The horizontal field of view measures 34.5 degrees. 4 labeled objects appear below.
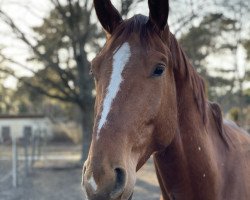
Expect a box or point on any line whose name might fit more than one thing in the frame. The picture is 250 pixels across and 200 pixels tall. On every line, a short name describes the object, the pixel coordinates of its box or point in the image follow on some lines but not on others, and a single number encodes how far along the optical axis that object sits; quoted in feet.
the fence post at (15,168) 33.04
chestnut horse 6.02
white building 115.44
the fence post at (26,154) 38.41
